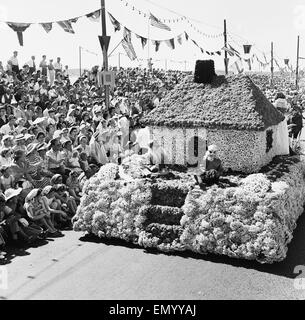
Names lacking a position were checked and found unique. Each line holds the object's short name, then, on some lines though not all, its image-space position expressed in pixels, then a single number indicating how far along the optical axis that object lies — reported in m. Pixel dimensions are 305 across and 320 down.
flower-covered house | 9.59
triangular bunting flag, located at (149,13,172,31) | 17.89
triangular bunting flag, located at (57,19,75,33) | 15.48
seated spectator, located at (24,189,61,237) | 9.33
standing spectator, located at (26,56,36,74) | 22.55
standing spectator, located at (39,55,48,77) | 22.50
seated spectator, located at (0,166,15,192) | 9.39
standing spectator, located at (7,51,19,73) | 20.53
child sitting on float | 8.88
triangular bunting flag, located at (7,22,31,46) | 14.18
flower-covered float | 8.09
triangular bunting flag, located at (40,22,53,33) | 15.09
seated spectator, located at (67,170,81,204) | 11.12
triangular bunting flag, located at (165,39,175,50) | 21.91
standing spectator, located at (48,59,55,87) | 22.28
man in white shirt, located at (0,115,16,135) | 12.70
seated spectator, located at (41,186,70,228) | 9.78
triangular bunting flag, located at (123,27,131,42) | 17.62
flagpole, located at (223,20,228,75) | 29.88
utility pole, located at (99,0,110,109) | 15.72
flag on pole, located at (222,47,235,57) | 28.93
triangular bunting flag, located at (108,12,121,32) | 16.41
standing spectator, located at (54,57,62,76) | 23.66
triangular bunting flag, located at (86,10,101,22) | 15.75
